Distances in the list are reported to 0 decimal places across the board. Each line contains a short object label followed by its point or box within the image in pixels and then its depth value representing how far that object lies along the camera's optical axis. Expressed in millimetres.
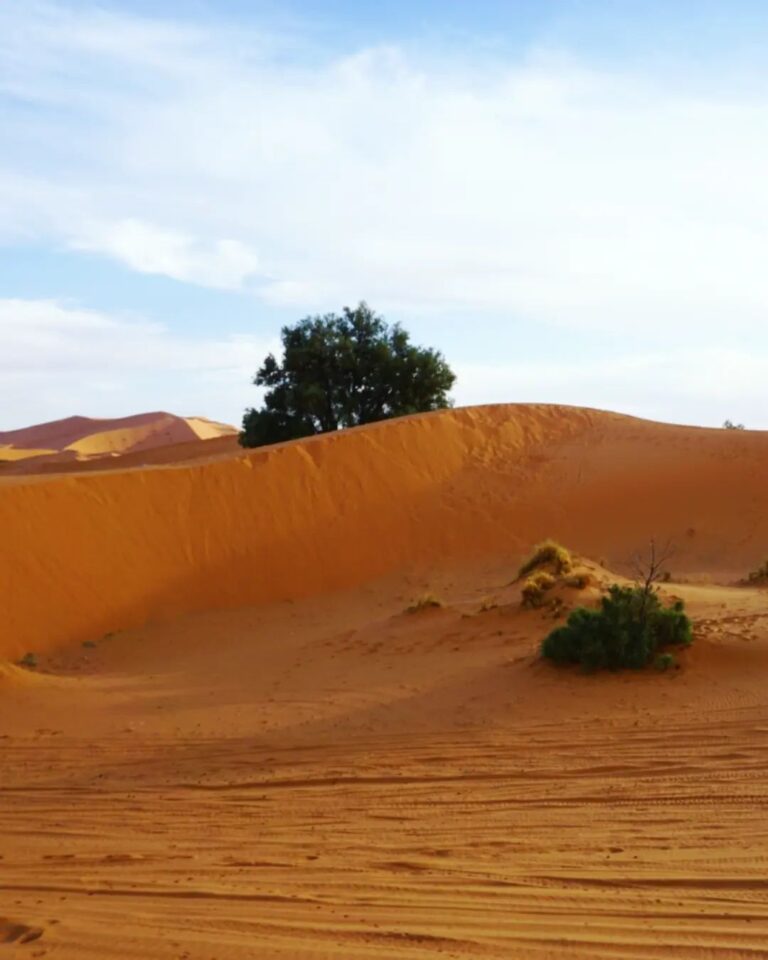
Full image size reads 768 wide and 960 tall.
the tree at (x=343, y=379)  30109
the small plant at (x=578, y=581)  13414
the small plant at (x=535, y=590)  13336
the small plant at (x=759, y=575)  15634
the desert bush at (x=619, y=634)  10586
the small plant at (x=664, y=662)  10430
